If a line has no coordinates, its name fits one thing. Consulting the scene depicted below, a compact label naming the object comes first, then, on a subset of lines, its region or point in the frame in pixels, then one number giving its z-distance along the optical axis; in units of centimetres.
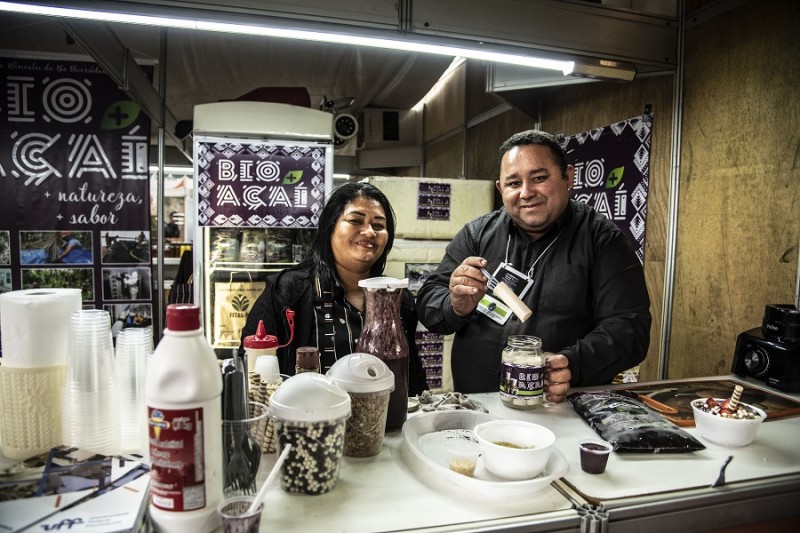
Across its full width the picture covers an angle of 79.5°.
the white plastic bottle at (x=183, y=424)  83
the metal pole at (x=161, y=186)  395
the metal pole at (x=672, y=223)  253
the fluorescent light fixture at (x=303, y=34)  154
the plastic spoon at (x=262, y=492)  84
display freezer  334
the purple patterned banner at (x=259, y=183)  334
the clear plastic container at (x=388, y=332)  131
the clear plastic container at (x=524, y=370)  145
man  180
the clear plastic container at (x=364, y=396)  115
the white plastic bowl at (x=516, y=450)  106
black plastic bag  123
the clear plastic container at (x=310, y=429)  100
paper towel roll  105
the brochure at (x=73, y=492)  82
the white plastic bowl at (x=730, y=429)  127
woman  201
